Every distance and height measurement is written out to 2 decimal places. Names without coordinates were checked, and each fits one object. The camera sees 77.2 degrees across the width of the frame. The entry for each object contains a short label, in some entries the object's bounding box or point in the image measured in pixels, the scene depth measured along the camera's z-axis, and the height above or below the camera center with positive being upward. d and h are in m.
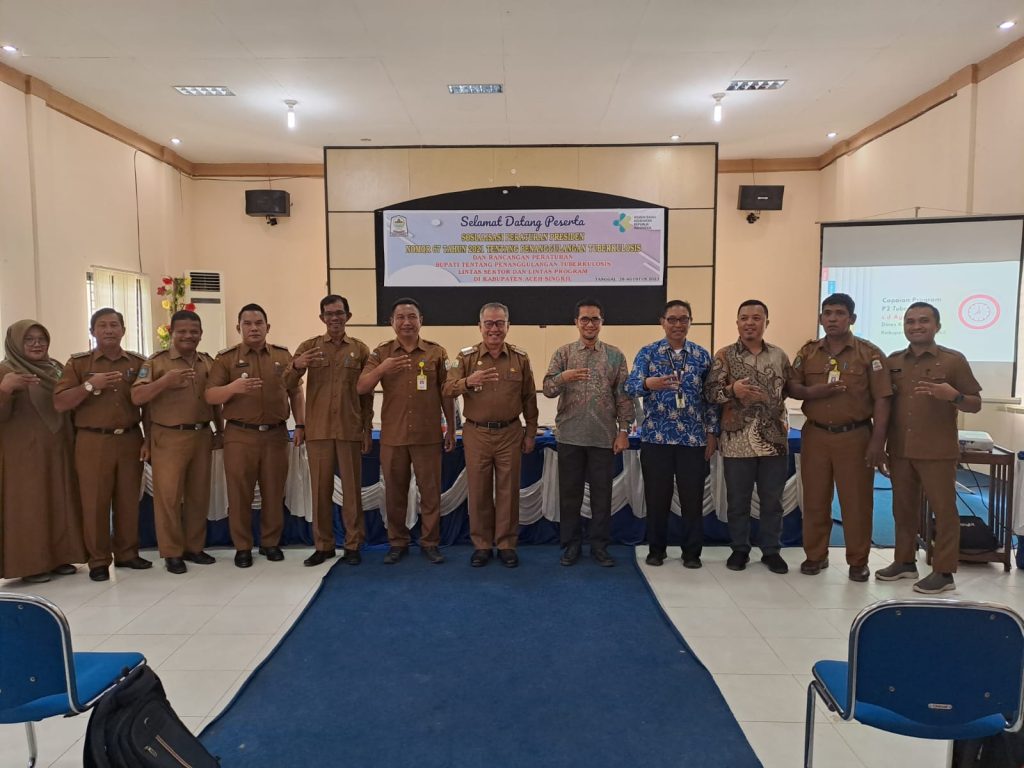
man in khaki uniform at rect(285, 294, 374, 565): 4.02 -0.64
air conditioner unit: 9.54 +0.28
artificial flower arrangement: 7.82 +0.29
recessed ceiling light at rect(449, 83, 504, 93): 6.64 +2.41
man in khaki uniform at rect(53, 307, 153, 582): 3.82 -0.69
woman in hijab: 3.69 -0.83
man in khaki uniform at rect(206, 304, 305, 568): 4.02 -0.68
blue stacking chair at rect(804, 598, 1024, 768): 1.53 -0.85
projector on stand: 4.13 -0.79
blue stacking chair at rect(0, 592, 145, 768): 1.64 -0.90
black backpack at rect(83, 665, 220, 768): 1.40 -0.94
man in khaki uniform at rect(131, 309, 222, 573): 3.94 -0.71
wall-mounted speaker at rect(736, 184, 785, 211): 9.32 +1.76
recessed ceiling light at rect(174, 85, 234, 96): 6.72 +2.41
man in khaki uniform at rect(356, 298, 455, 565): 4.00 -0.62
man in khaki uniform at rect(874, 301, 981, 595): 3.56 -0.57
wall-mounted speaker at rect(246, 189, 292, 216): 9.53 +1.73
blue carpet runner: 2.22 -1.50
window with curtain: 7.46 +0.24
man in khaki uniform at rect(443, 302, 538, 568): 3.97 -0.68
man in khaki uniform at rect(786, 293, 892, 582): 3.74 -0.60
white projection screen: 5.50 +0.38
